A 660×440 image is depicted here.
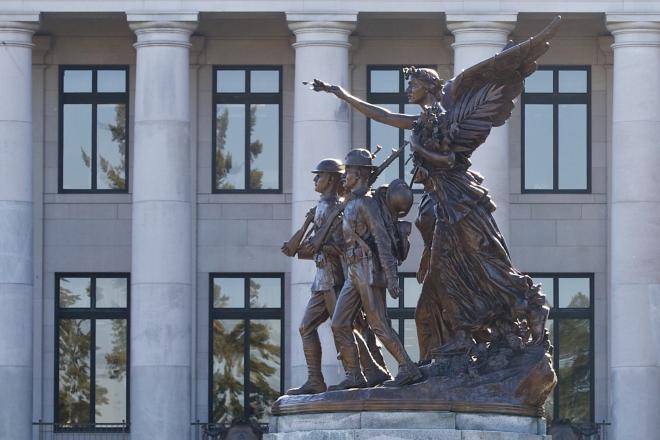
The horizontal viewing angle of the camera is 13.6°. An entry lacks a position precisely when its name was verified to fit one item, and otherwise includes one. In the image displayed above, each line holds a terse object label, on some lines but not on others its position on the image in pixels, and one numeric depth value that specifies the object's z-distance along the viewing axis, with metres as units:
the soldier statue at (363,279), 30.31
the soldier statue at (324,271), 30.80
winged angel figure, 30.52
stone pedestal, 29.22
